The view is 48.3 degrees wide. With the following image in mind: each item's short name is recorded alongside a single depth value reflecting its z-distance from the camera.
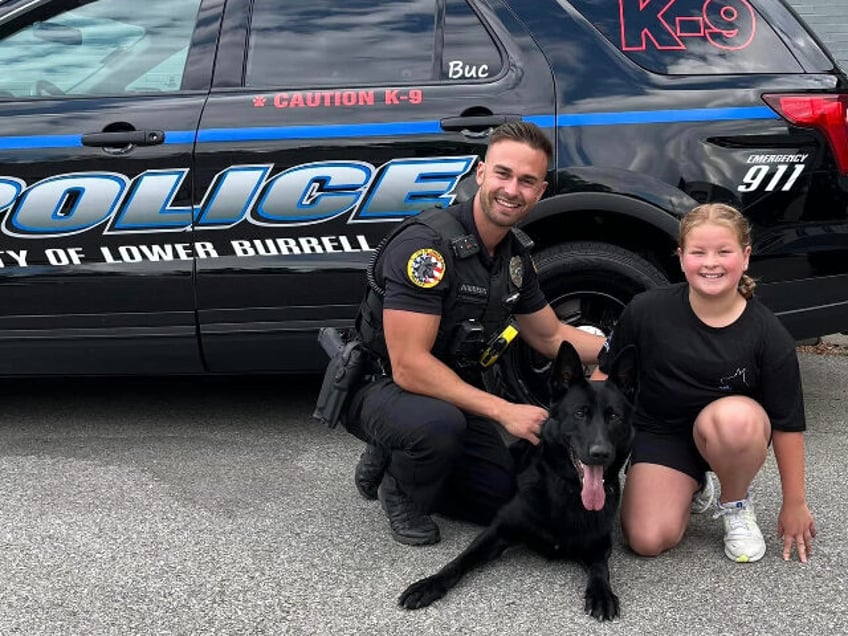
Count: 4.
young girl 2.63
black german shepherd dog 2.46
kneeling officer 2.72
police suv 3.31
